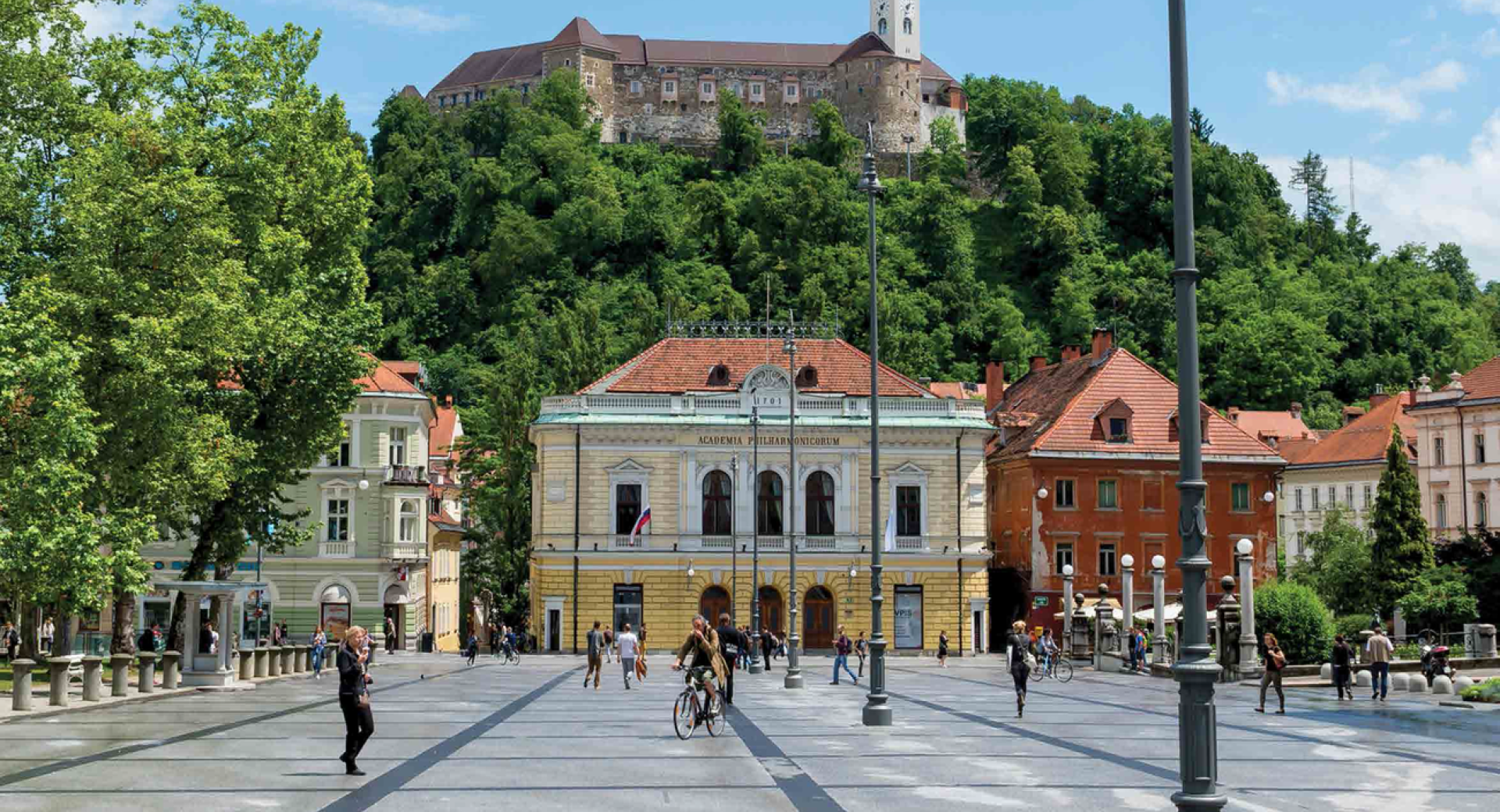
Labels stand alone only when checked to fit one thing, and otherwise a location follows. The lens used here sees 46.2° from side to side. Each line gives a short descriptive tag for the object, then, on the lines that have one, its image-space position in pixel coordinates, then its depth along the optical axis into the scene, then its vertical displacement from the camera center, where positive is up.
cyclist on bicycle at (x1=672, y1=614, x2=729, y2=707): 25.50 -1.29
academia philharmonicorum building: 66.50 +2.42
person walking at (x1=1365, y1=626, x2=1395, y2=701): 38.16 -2.01
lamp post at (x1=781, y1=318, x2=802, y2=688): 40.75 -1.78
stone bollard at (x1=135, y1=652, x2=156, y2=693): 37.09 -2.17
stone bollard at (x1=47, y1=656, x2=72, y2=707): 32.16 -1.99
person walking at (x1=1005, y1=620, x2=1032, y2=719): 30.95 -1.59
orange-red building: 69.00 +3.10
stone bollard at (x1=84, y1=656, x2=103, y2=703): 33.16 -1.99
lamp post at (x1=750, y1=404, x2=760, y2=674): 52.56 +1.68
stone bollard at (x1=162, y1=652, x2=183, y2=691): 38.41 -2.13
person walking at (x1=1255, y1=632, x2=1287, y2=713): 32.91 -1.83
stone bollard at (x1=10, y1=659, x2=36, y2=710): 30.38 -1.94
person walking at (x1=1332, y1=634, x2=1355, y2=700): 37.28 -1.95
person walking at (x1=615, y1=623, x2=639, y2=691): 40.53 -1.71
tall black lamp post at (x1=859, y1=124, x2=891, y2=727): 27.86 -0.12
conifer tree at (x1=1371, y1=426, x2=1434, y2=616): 63.75 +1.20
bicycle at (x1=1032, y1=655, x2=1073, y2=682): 48.34 -2.78
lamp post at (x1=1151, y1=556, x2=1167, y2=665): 50.88 -1.39
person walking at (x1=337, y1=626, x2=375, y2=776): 19.88 -1.42
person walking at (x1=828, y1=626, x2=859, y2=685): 44.84 -2.12
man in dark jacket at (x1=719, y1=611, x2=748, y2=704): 31.92 -1.27
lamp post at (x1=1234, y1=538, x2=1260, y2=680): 44.59 -1.21
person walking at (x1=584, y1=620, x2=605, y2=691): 40.28 -1.83
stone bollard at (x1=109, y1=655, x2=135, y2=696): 35.53 -2.05
